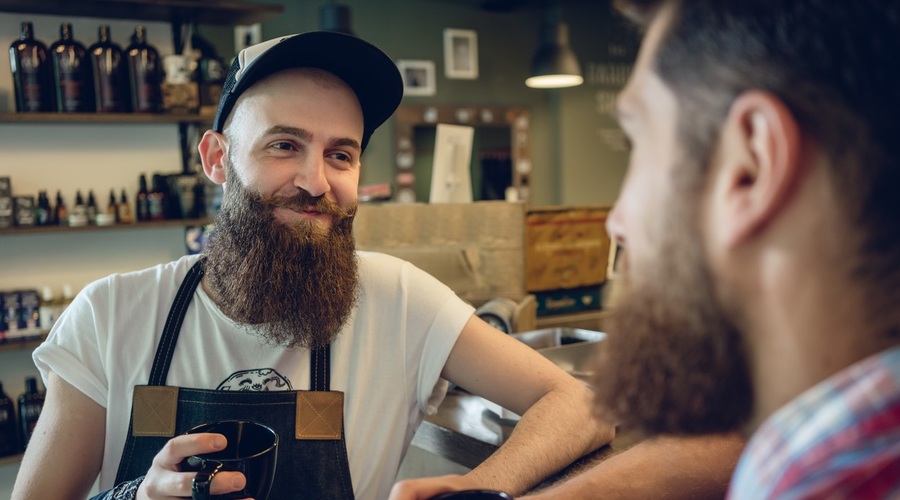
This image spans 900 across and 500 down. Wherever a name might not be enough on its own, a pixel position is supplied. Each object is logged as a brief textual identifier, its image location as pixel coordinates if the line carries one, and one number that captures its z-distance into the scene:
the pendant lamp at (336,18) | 5.22
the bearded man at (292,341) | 1.31
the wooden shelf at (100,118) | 3.40
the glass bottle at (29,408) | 3.37
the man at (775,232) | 0.51
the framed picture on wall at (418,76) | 6.87
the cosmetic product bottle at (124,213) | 3.70
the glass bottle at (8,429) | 3.37
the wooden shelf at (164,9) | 3.48
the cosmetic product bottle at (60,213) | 3.60
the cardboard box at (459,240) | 2.59
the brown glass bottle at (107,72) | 3.52
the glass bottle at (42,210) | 3.53
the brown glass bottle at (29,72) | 3.42
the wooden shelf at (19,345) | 3.39
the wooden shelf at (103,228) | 3.40
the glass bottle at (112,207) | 3.69
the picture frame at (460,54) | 7.14
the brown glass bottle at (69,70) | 3.45
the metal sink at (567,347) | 1.75
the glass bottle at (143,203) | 3.73
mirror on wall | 6.82
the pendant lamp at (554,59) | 6.24
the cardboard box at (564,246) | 3.40
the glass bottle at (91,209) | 3.65
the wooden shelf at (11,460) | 3.34
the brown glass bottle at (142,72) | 3.59
